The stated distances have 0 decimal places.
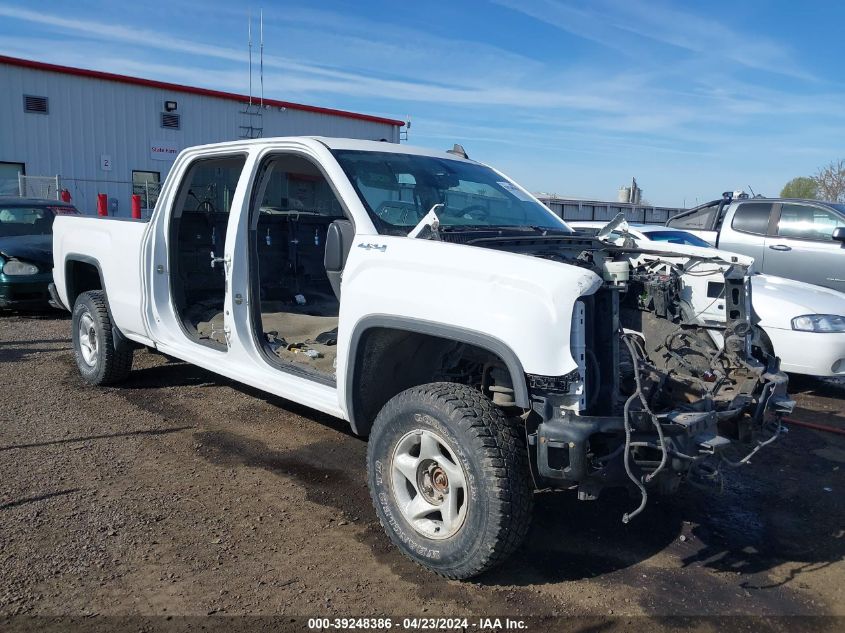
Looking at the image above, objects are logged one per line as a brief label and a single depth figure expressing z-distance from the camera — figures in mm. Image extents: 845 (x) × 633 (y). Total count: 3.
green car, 9484
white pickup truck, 2932
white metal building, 20609
